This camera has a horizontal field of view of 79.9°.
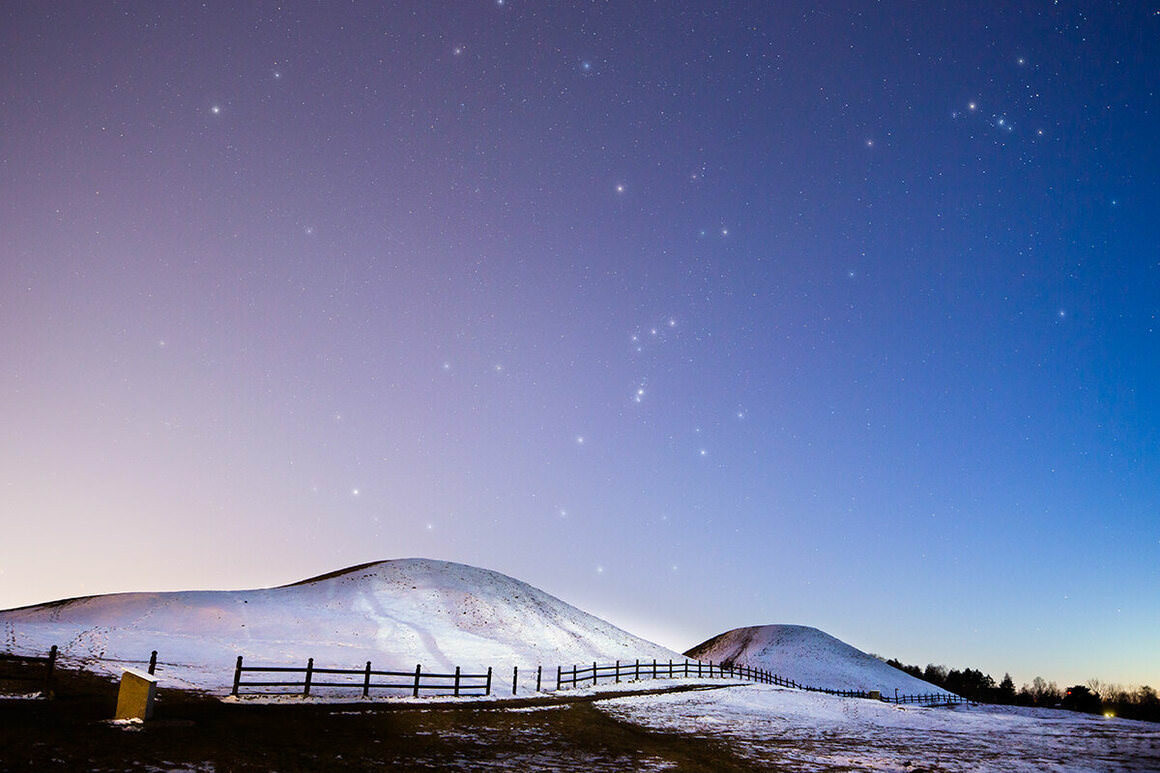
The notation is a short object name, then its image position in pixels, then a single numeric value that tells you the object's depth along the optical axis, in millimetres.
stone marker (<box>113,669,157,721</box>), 18828
